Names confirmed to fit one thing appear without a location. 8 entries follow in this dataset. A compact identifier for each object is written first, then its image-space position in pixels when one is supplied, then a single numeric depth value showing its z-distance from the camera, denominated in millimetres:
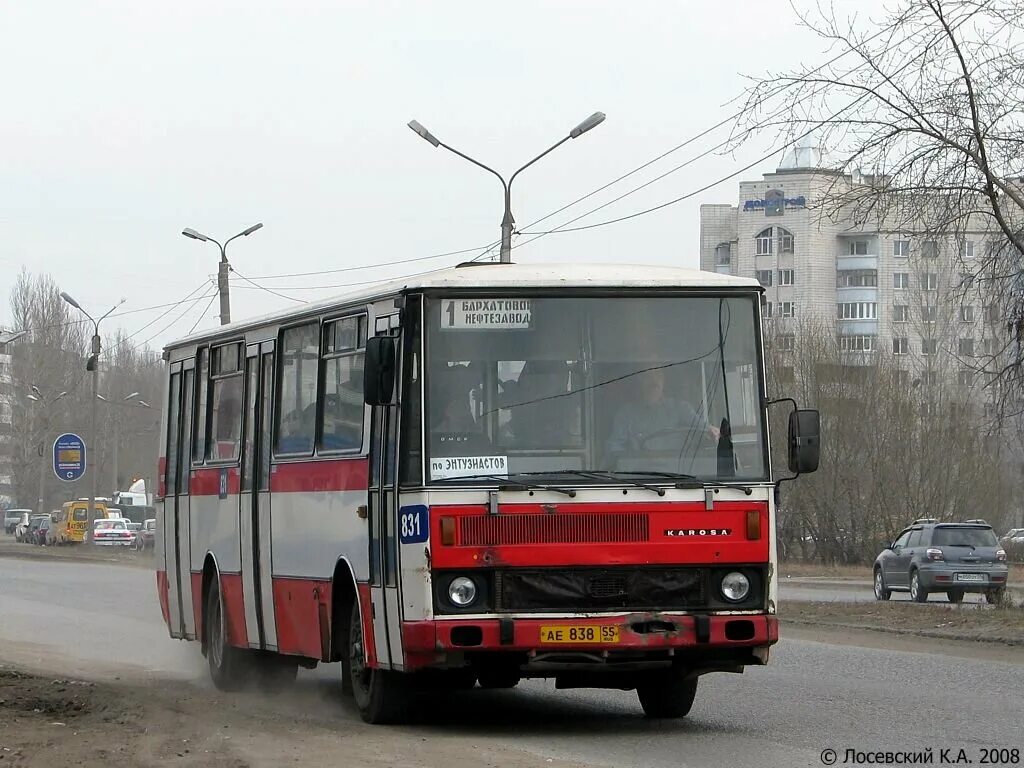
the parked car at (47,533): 86250
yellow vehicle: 84200
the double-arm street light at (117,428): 123188
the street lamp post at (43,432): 107169
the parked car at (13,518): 111875
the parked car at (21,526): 95425
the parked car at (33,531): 89969
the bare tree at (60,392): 107062
